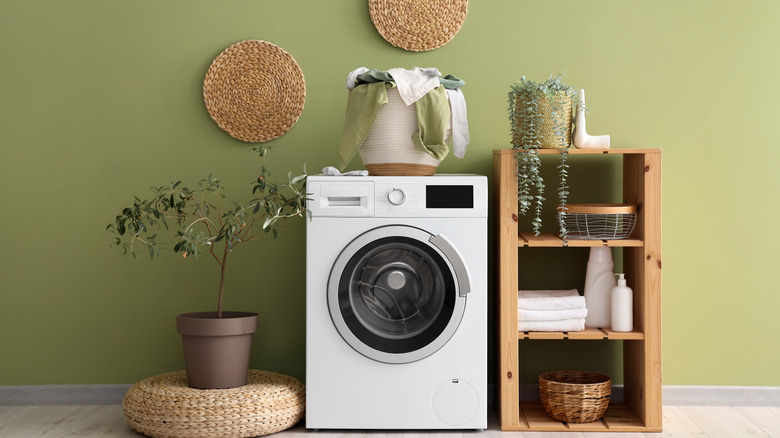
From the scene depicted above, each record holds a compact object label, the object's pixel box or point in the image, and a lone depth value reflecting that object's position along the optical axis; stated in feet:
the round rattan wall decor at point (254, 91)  9.99
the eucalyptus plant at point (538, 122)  8.52
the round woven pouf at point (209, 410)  8.27
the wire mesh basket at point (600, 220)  8.78
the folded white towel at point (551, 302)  8.80
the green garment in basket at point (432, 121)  8.65
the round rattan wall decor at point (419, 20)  9.92
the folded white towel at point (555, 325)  8.80
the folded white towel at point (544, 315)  8.78
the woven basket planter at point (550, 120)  8.57
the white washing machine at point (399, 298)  8.50
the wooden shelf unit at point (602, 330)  8.64
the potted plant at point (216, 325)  8.64
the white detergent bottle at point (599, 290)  9.16
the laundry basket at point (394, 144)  8.71
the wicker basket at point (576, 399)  8.73
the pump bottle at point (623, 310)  8.86
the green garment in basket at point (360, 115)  8.61
